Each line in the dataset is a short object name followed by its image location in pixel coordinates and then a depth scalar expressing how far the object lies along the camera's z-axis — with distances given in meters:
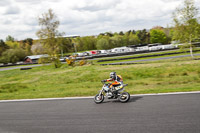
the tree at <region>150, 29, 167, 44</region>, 99.51
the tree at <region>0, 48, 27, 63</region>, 76.62
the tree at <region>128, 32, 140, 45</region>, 106.88
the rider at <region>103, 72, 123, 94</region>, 11.43
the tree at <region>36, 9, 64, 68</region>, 39.38
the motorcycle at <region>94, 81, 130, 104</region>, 11.23
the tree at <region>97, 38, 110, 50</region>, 101.12
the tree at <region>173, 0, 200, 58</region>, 36.16
